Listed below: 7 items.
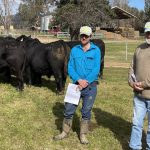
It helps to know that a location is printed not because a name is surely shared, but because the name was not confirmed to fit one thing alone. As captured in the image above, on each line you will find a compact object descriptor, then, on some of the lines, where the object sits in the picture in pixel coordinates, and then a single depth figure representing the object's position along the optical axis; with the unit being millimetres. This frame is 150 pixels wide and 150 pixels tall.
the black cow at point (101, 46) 9336
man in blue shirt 4352
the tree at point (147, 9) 44671
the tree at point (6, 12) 24896
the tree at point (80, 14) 23747
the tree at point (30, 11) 47389
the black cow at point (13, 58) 7035
